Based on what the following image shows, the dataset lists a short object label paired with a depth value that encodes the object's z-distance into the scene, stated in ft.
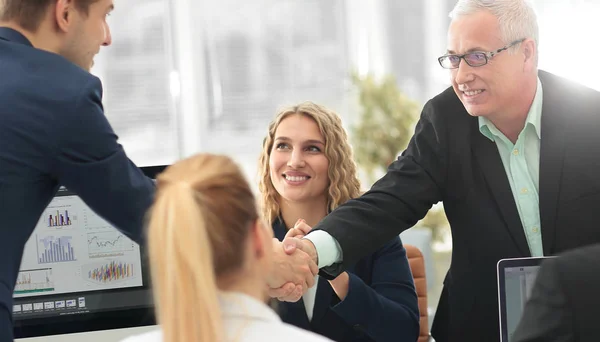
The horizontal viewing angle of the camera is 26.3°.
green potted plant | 17.07
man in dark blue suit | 6.96
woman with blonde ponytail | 5.18
